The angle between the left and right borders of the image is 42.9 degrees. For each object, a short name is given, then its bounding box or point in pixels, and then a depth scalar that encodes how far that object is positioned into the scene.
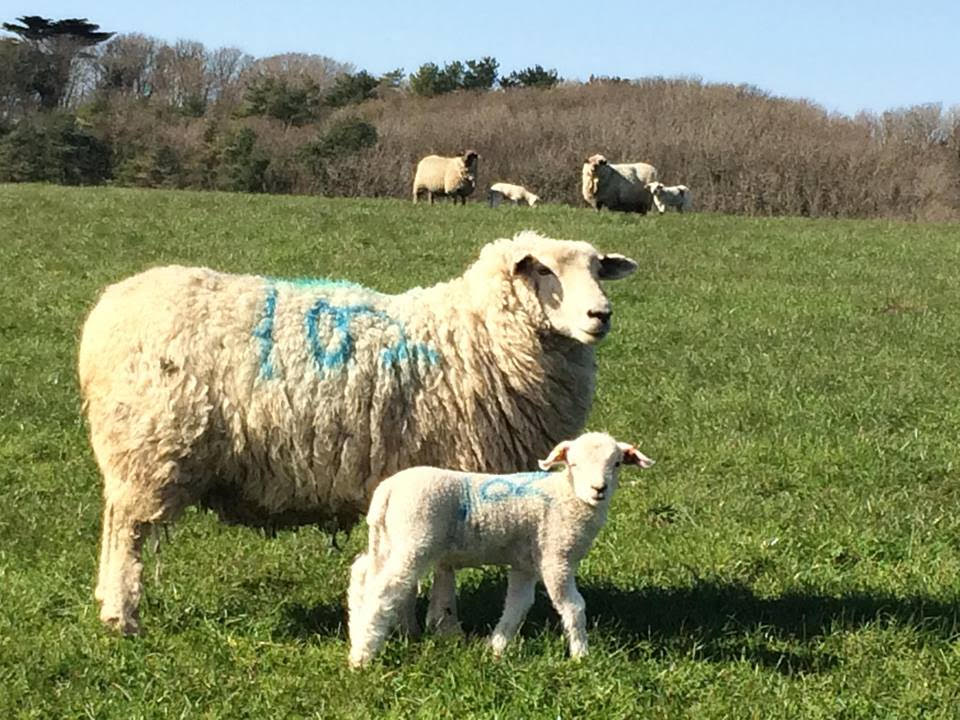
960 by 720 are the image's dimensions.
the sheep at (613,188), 26.41
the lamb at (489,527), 4.36
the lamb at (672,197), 30.00
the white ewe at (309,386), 4.94
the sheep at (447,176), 29.22
